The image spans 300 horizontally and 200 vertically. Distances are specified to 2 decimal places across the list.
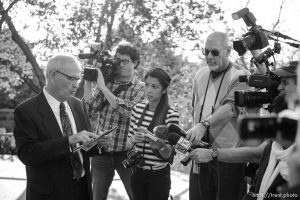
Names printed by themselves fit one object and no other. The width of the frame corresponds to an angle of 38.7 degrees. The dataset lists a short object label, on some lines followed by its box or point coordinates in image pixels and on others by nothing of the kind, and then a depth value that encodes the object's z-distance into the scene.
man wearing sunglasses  3.34
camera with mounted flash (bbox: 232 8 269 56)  3.25
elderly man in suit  3.06
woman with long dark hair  3.67
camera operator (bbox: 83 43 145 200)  4.38
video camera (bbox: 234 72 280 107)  2.66
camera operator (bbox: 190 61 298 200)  2.27
